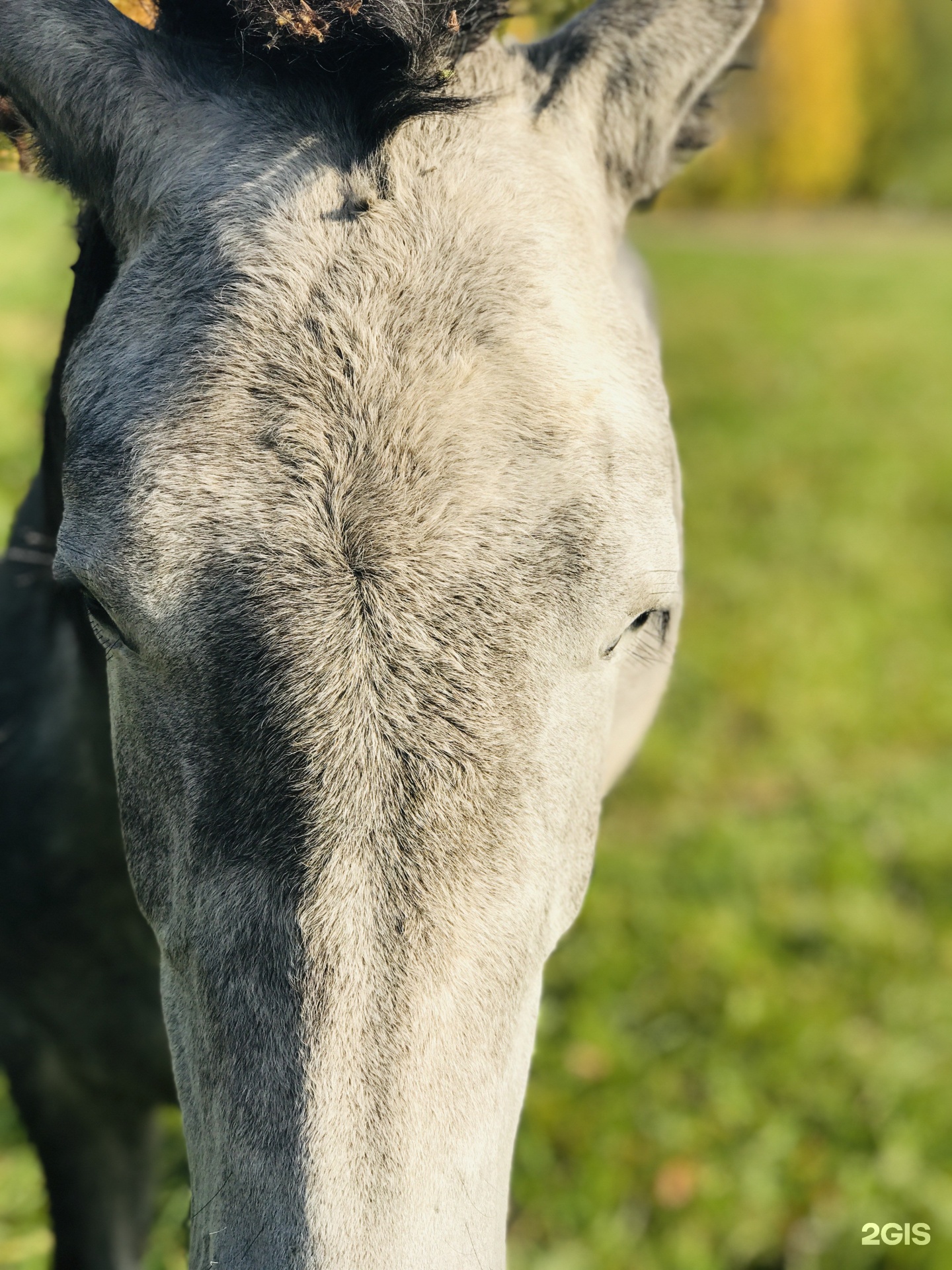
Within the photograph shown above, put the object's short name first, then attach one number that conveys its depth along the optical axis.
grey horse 0.56
